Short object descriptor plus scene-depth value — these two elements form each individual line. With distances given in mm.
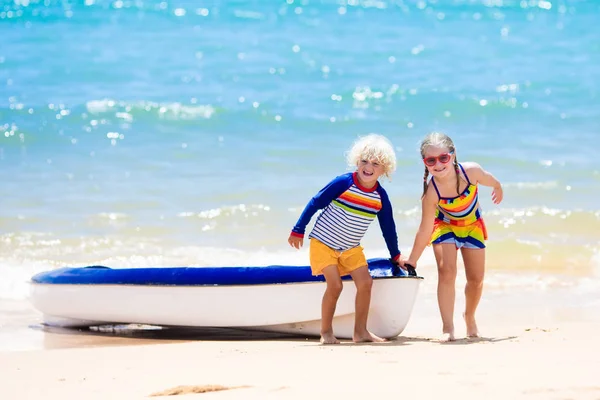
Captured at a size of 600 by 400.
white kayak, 12125
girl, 11508
